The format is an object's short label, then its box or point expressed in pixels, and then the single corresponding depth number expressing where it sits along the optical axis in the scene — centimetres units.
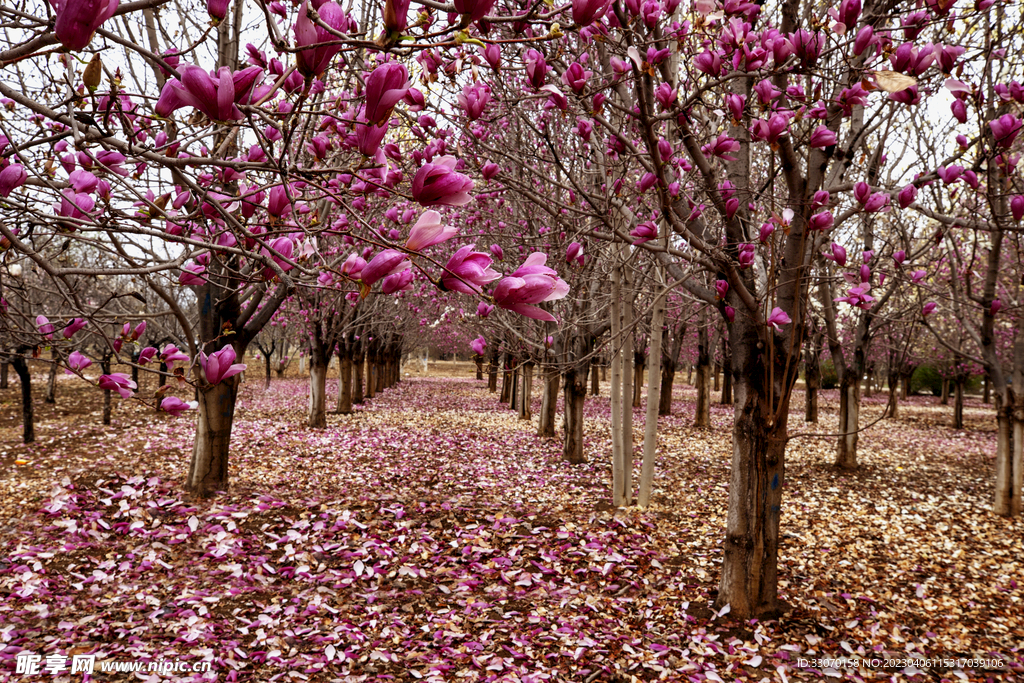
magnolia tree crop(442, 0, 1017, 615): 247
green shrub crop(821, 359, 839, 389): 3722
